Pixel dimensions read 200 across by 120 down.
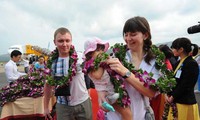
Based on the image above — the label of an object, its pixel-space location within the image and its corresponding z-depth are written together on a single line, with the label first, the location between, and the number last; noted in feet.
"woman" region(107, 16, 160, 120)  5.19
